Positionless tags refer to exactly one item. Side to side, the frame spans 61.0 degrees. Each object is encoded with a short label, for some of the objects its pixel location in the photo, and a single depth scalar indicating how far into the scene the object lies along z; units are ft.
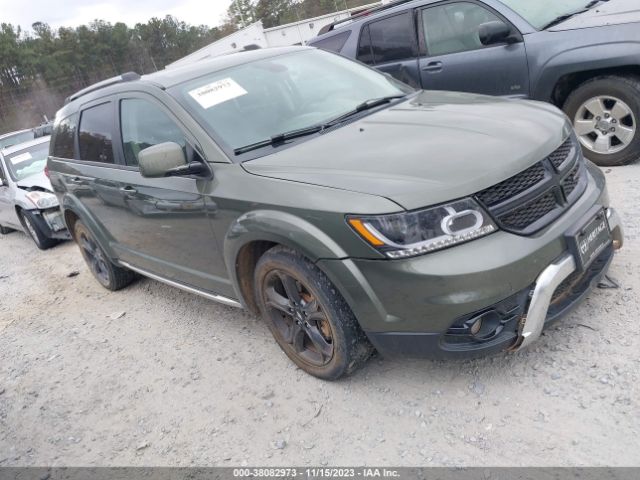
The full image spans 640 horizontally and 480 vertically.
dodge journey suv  7.65
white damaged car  23.82
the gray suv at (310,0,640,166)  14.89
